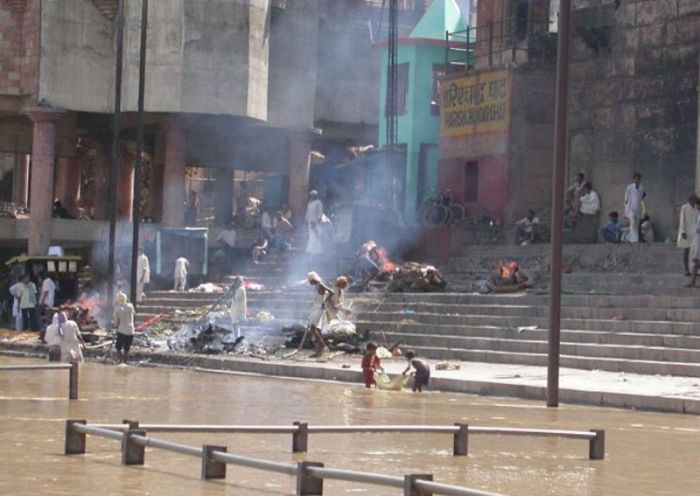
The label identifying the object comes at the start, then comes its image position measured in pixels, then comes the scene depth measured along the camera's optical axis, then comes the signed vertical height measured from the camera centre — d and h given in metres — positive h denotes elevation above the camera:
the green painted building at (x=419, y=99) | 46.69 +5.58
